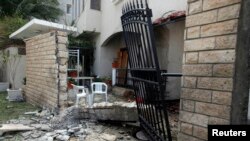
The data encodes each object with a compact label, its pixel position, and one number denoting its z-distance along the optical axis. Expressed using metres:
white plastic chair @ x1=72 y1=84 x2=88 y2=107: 5.65
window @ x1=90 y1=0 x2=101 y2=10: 11.19
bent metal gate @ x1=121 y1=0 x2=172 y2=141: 2.29
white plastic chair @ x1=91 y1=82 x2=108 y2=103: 7.08
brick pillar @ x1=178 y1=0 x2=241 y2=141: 1.56
